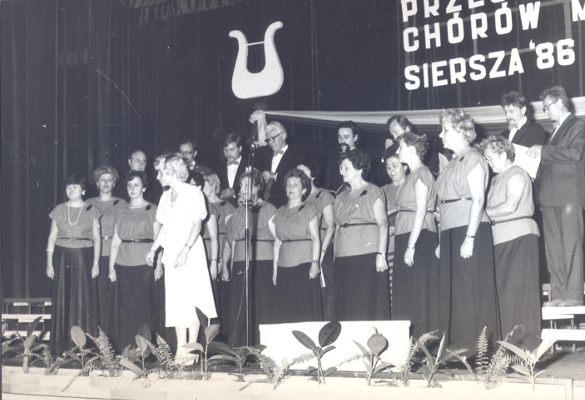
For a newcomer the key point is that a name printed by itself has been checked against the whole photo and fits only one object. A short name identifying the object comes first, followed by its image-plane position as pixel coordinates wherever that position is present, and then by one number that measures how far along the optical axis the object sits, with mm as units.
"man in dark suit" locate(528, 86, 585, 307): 4125
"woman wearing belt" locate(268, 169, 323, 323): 5012
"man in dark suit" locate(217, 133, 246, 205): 5656
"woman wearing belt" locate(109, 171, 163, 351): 5363
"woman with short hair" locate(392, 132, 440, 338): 4449
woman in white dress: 4609
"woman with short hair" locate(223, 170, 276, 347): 5238
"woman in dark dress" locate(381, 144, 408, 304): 4824
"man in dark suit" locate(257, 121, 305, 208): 5344
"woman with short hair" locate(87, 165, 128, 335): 5590
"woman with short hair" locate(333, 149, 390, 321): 4699
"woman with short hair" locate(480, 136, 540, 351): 4121
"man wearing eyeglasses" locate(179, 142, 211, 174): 5575
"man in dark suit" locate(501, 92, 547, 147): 4406
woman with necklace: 5566
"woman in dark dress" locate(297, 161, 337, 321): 5078
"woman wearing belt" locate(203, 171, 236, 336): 5426
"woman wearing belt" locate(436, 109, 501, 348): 4164
